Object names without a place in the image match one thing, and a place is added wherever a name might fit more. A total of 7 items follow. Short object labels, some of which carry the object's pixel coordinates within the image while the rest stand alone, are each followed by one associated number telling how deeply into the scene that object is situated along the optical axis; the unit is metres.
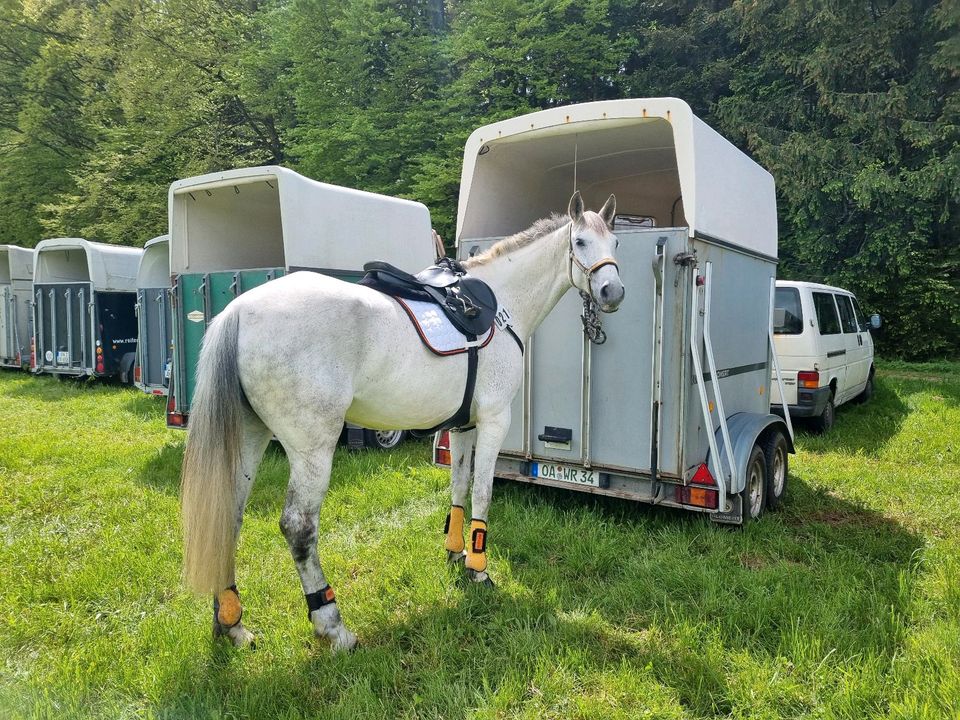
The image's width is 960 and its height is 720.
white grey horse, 2.87
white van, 7.88
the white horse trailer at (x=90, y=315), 11.75
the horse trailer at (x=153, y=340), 8.47
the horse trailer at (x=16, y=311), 14.24
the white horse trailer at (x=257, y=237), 6.71
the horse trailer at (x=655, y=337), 4.35
